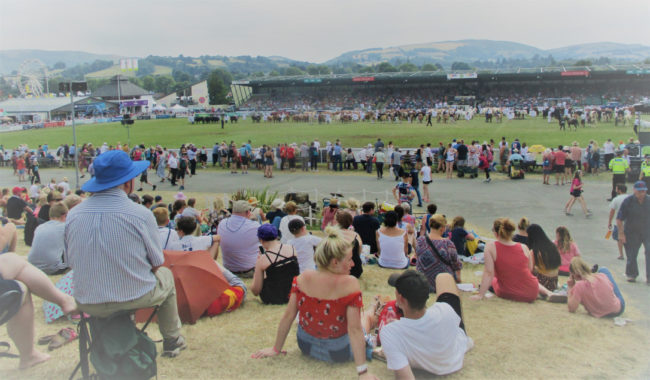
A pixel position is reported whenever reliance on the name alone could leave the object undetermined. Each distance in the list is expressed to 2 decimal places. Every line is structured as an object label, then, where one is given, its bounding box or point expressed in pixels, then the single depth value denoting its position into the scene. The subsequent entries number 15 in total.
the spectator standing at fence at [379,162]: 20.69
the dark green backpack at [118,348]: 3.23
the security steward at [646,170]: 13.55
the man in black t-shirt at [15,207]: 10.83
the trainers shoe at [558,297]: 6.25
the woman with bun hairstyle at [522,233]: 7.95
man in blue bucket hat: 3.22
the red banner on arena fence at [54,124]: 58.16
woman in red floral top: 3.68
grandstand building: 55.59
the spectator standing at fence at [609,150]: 20.36
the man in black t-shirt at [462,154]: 20.45
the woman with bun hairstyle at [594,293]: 5.64
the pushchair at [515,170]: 19.59
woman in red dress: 6.06
